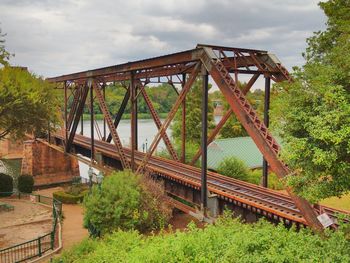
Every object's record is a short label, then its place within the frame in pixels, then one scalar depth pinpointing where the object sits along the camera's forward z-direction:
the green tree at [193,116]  47.38
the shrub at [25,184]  36.69
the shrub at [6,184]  32.91
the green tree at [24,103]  27.14
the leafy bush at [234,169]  28.91
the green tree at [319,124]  8.34
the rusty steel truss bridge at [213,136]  12.70
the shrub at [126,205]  17.75
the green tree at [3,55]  30.33
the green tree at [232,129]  51.22
